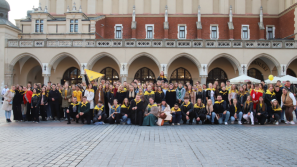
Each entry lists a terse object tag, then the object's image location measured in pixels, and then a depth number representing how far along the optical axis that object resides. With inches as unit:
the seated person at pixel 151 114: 386.0
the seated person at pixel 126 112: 399.9
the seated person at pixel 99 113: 398.6
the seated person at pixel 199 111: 396.2
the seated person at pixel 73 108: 406.0
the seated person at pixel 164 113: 384.2
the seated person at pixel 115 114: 398.9
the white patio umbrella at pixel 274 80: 696.4
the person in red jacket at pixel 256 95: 406.5
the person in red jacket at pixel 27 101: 426.6
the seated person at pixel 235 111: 402.4
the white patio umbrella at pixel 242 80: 690.9
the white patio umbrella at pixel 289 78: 663.8
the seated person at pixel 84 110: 396.5
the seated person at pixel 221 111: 399.5
